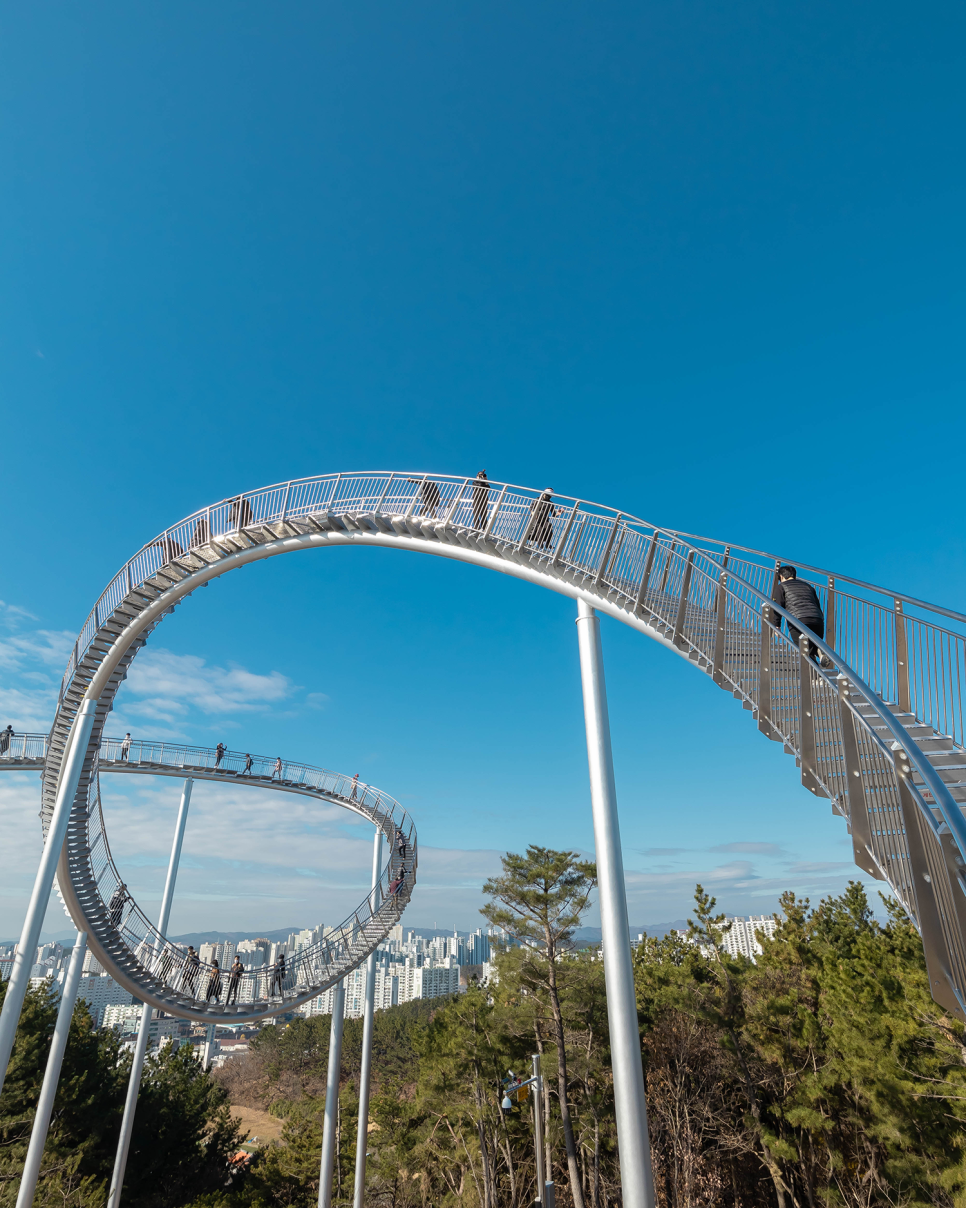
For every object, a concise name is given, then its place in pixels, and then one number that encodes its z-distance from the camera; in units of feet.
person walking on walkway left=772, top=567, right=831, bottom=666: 24.97
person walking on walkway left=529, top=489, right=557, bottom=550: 32.32
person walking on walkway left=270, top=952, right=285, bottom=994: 50.65
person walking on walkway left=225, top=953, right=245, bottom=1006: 48.06
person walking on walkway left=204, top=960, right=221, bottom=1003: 47.16
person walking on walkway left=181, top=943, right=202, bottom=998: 45.98
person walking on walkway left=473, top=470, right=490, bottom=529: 34.83
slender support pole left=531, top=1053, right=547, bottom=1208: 52.54
